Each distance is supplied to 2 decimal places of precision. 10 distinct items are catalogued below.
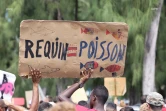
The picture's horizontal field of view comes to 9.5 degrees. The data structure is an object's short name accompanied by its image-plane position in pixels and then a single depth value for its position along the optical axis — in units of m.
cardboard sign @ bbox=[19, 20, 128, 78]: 9.49
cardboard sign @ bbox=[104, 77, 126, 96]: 17.24
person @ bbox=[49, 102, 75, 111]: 6.89
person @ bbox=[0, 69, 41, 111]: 8.62
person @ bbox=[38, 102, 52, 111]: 11.50
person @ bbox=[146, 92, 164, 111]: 9.68
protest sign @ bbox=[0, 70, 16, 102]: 10.43
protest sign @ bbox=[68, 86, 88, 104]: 15.54
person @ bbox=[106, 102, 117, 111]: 12.55
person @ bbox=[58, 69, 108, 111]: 9.24
